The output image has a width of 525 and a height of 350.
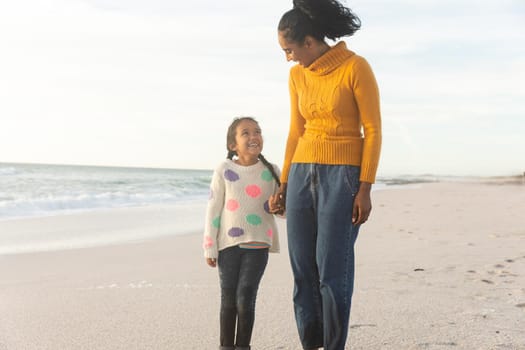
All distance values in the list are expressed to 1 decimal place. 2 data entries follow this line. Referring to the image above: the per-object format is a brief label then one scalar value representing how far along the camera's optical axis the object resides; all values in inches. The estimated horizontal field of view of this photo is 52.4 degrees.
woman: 92.1
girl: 105.6
